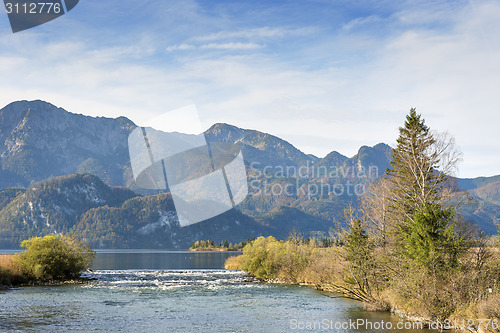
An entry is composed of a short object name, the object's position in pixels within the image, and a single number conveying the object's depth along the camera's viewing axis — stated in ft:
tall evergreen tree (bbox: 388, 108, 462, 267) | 126.93
